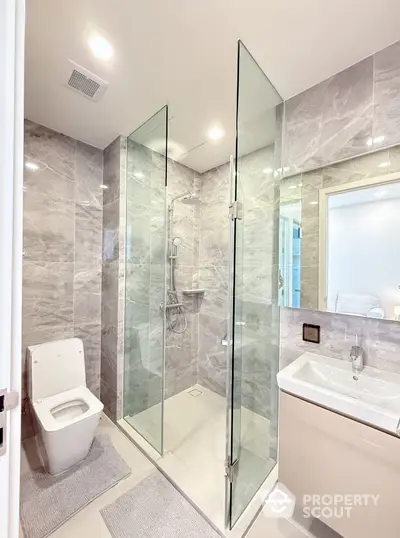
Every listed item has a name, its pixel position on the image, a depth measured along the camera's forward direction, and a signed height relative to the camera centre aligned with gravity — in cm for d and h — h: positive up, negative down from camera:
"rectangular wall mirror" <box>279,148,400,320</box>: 129 +21
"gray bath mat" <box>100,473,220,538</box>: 127 -142
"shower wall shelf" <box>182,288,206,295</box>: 266 -24
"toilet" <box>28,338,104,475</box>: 155 -100
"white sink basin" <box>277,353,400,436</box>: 103 -61
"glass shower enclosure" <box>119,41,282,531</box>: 136 -32
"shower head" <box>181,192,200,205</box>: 239 +75
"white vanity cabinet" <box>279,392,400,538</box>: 99 -91
